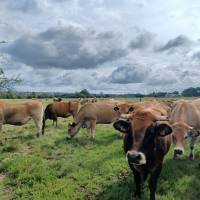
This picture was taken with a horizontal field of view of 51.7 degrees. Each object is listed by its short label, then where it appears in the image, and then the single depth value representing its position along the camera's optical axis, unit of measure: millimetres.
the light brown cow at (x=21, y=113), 9595
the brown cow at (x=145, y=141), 4035
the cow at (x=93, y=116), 9849
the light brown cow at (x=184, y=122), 5505
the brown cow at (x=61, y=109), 13434
